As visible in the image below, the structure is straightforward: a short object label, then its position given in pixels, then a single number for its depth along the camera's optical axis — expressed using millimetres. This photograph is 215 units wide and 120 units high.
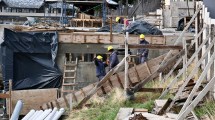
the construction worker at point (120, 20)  30497
